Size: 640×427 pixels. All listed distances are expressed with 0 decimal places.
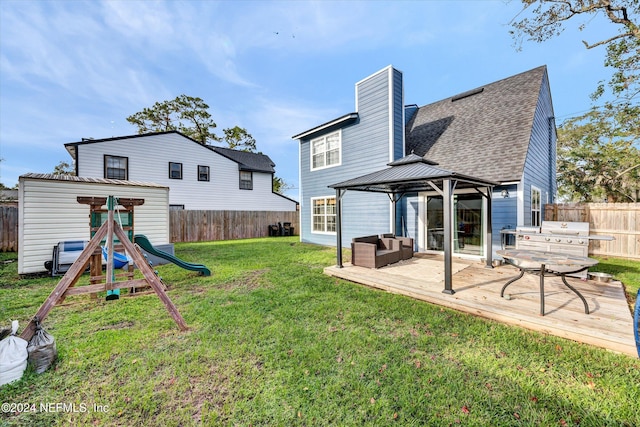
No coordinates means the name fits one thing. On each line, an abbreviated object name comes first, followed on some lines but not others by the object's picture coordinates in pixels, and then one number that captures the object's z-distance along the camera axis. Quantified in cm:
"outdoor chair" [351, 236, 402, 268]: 626
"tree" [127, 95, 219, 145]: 2361
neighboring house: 1337
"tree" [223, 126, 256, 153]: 2675
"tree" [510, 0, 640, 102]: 825
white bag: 225
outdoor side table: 329
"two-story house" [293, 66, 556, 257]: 719
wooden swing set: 316
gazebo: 439
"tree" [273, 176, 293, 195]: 3414
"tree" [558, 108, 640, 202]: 1297
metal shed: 614
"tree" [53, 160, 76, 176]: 2945
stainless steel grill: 538
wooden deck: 303
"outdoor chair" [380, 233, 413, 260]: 719
